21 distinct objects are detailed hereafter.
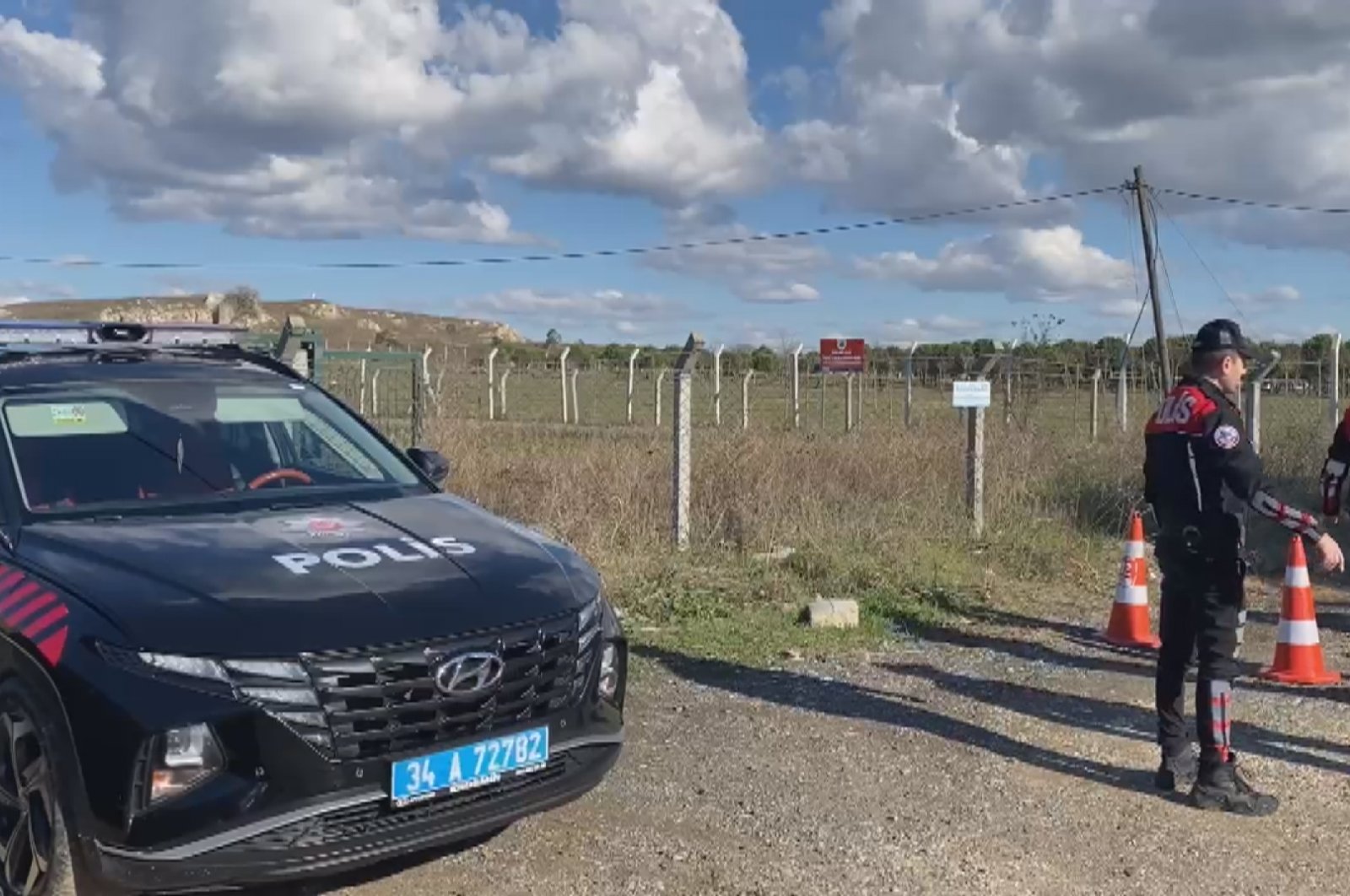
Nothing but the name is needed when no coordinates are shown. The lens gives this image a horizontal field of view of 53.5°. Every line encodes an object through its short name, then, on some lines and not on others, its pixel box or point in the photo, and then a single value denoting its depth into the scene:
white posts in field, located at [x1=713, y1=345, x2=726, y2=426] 16.11
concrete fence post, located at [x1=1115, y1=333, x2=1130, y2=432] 19.28
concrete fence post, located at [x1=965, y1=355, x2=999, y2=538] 11.10
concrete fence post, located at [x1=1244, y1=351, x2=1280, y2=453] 13.22
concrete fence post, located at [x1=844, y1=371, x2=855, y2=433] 19.62
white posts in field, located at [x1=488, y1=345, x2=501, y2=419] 17.93
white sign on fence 10.92
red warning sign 21.61
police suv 3.47
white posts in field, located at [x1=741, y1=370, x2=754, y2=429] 18.88
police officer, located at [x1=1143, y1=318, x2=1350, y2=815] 5.12
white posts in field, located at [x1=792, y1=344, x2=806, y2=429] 19.14
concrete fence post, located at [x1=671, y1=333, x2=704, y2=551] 9.84
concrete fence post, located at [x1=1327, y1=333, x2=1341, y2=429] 15.18
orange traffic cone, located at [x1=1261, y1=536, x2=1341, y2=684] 6.89
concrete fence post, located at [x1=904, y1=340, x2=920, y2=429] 18.06
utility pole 15.65
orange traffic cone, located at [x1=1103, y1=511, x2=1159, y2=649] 7.96
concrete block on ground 8.22
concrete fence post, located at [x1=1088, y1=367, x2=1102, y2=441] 18.19
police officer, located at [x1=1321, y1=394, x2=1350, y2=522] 6.48
